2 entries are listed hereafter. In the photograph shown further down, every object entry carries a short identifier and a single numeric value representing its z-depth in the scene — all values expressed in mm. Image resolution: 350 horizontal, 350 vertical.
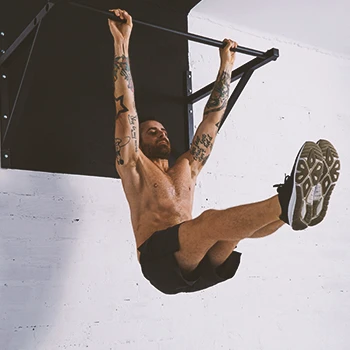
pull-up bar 2451
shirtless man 2045
